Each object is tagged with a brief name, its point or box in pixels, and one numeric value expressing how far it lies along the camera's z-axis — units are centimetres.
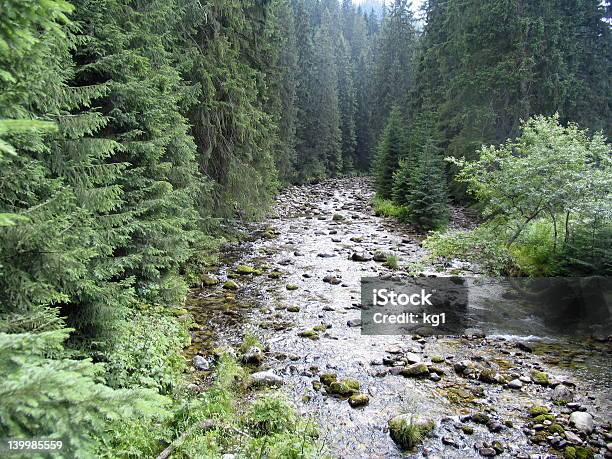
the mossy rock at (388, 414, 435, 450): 458
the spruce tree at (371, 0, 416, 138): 4053
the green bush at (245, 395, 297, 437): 455
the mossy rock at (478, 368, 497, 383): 592
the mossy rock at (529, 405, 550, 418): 511
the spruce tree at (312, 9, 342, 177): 3700
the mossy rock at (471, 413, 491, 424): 496
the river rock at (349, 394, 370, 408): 532
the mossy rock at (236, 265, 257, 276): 1068
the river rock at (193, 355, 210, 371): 597
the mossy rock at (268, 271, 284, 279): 1051
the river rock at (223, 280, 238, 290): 951
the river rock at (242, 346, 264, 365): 630
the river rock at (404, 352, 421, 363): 649
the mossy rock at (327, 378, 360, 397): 557
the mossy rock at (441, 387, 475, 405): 542
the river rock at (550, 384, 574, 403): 538
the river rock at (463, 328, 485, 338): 746
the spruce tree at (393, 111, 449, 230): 1611
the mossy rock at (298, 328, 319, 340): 728
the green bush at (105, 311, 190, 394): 480
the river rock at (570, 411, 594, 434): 477
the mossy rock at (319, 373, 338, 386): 584
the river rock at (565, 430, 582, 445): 458
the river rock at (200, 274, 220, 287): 965
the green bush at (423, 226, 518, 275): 949
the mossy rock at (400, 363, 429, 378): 611
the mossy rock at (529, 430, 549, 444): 461
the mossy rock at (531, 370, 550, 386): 577
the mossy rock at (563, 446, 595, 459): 438
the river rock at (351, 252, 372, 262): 1220
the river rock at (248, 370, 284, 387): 568
